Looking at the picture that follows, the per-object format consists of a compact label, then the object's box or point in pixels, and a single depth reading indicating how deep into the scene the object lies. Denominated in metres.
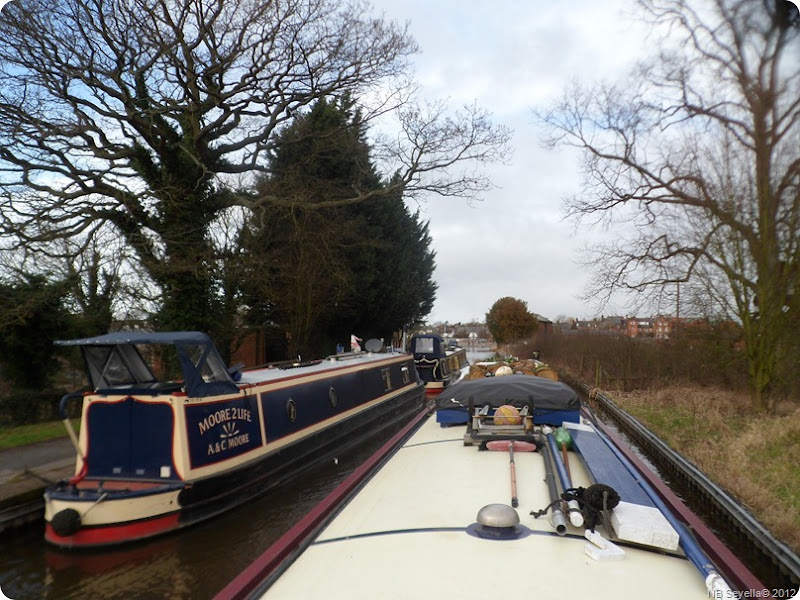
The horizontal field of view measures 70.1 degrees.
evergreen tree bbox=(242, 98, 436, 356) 18.91
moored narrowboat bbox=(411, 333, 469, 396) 20.27
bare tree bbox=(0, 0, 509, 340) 12.96
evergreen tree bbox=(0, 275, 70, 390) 12.87
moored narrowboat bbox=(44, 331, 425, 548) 6.86
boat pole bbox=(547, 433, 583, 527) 3.52
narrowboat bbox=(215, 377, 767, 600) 3.08
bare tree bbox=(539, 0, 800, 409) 9.95
